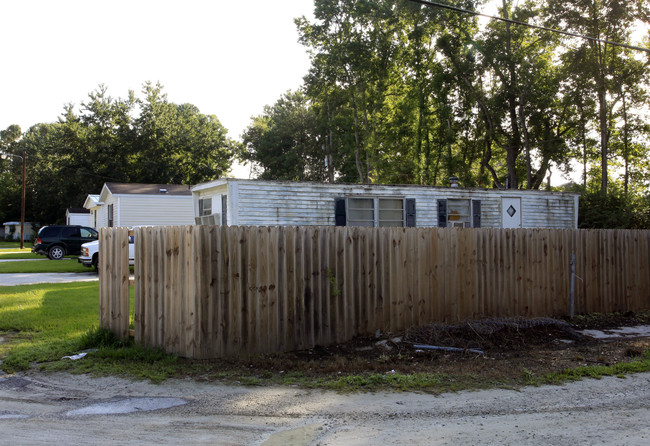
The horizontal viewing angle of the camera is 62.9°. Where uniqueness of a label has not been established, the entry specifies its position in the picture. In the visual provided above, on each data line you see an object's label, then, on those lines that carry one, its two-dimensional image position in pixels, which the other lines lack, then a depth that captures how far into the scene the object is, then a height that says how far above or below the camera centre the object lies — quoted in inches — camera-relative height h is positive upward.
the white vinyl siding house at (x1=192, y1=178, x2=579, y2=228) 557.3 +24.2
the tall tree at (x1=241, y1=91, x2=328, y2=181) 1812.1 +272.0
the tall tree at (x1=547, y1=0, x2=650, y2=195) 927.0 +333.2
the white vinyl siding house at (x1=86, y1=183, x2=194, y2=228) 1139.3 +51.4
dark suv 956.6 -18.6
